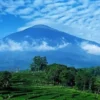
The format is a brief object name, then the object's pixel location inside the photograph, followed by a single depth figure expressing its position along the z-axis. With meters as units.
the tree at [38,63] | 177.66
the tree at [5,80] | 99.50
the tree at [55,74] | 131.50
